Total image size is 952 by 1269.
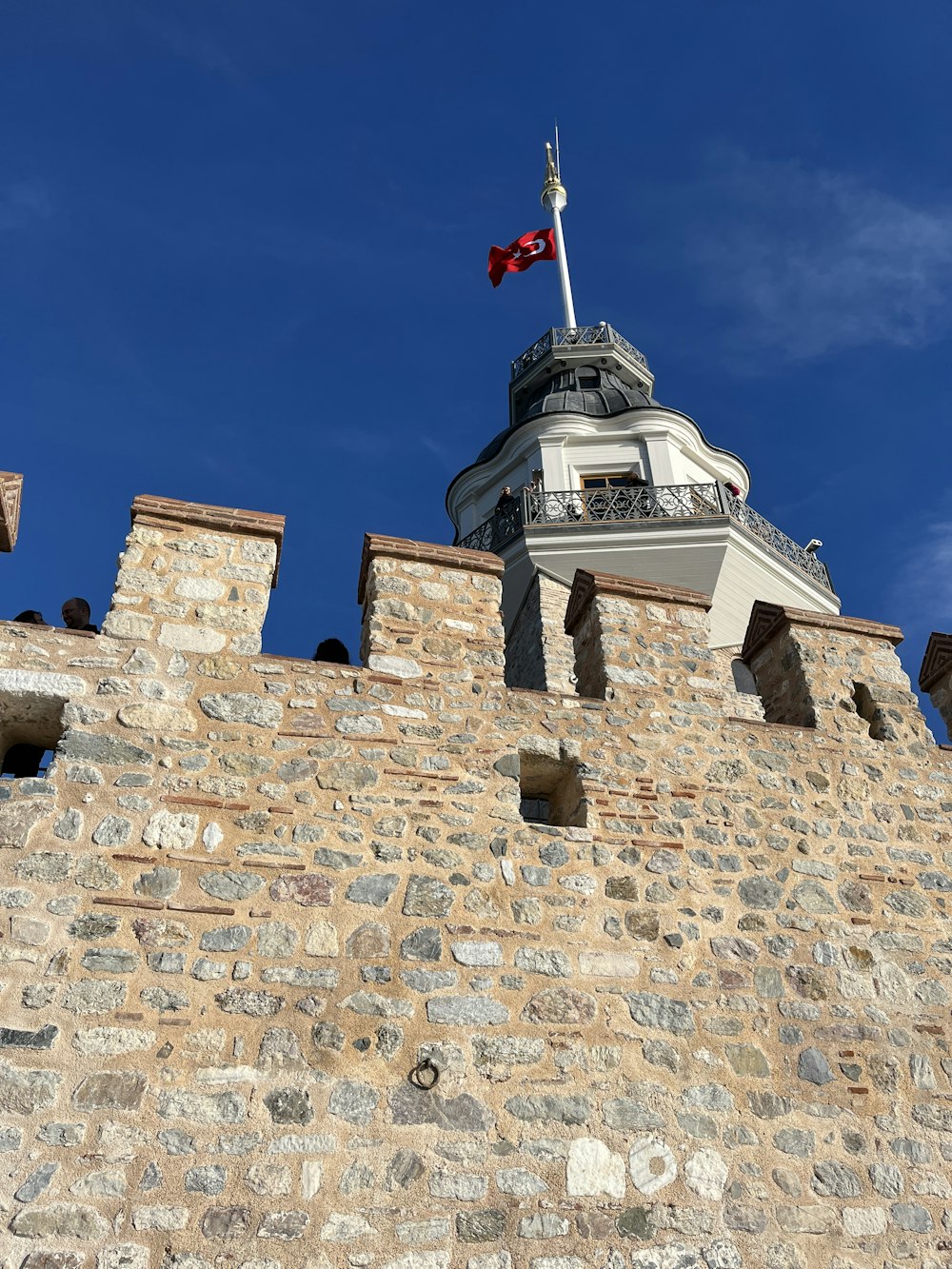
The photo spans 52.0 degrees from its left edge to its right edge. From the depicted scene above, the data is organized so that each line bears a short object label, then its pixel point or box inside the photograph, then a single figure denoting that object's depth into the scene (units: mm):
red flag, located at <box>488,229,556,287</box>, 18641
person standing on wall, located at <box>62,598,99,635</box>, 4985
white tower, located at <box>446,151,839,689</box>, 12766
